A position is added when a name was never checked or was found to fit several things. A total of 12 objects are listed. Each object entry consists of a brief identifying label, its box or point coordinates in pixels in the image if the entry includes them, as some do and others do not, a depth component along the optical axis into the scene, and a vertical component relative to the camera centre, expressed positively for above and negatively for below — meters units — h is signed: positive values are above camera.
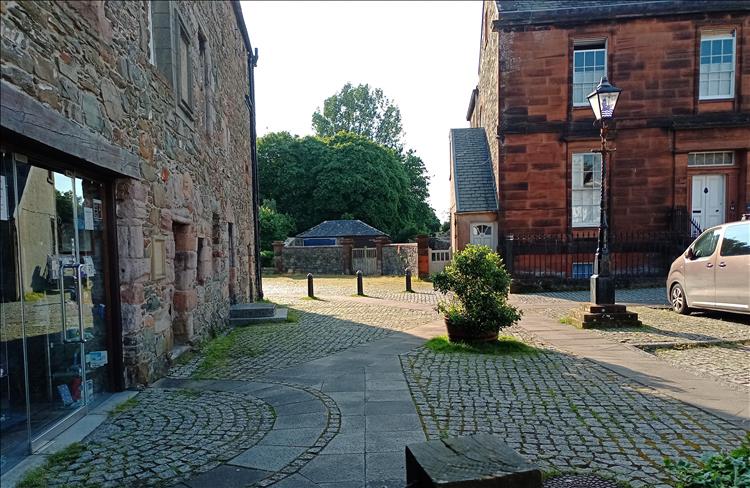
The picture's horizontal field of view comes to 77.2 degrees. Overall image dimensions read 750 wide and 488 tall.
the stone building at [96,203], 3.35 +0.28
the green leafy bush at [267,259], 30.23 -2.09
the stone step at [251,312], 10.14 -1.84
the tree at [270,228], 32.22 -0.09
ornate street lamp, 8.53 -0.19
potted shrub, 6.95 -1.10
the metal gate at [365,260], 26.11 -1.97
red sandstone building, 14.79 +3.43
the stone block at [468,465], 2.07 -1.14
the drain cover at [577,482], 2.96 -1.68
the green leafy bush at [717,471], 2.51 -1.42
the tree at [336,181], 37.34 +3.63
